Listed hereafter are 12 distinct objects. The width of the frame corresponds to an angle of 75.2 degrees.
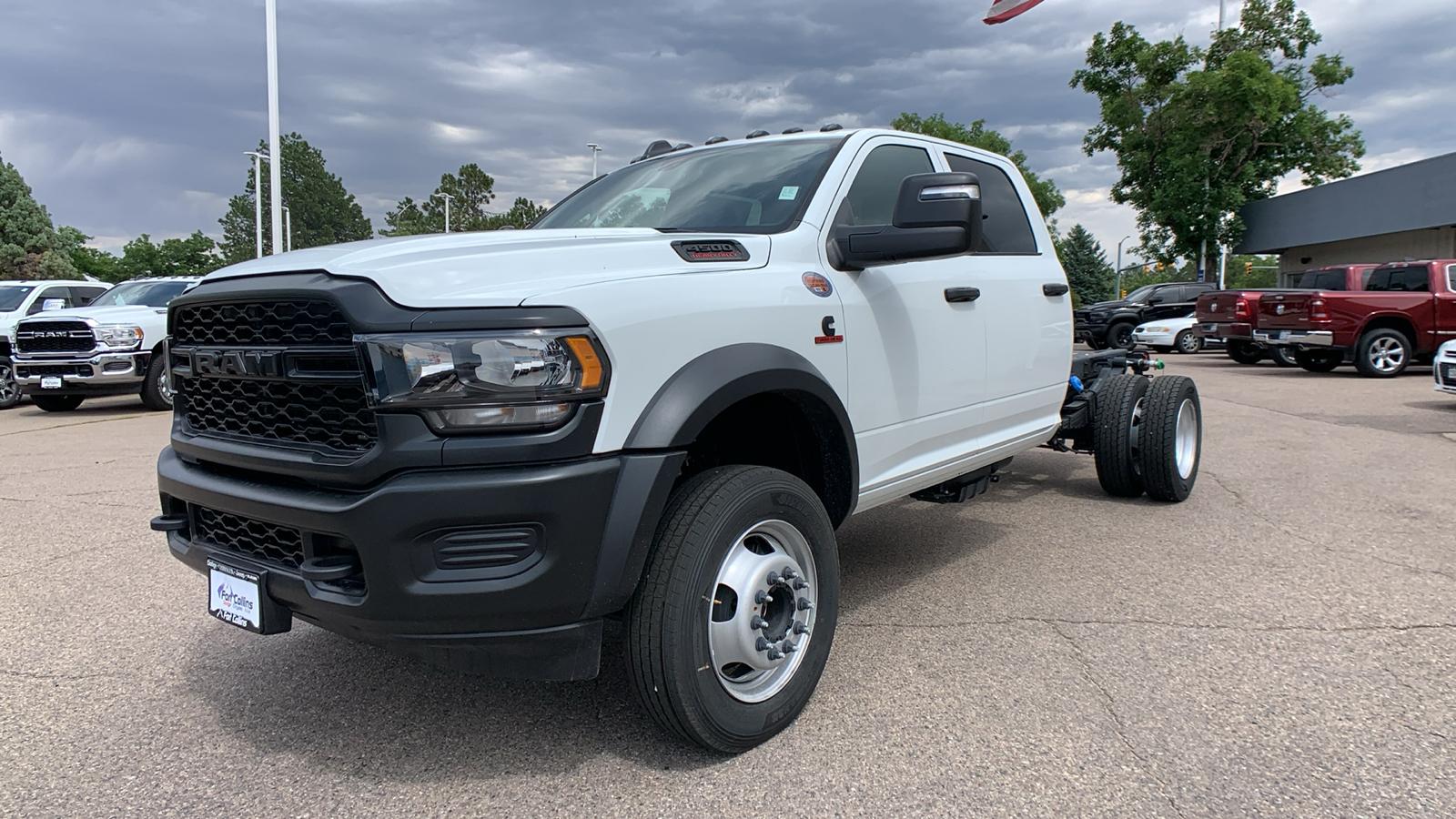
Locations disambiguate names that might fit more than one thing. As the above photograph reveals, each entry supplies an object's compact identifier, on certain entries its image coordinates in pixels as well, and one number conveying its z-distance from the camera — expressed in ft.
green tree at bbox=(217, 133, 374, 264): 267.18
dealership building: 86.12
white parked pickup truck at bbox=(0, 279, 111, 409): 44.65
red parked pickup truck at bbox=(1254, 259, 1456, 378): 48.42
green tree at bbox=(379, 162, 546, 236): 218.79
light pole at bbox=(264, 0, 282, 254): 62.08
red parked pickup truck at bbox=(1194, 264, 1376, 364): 50.26
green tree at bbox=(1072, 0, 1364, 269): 100.89
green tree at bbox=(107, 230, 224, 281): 294.87
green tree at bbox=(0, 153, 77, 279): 162.30
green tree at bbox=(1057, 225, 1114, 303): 228.02
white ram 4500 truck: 7.12
